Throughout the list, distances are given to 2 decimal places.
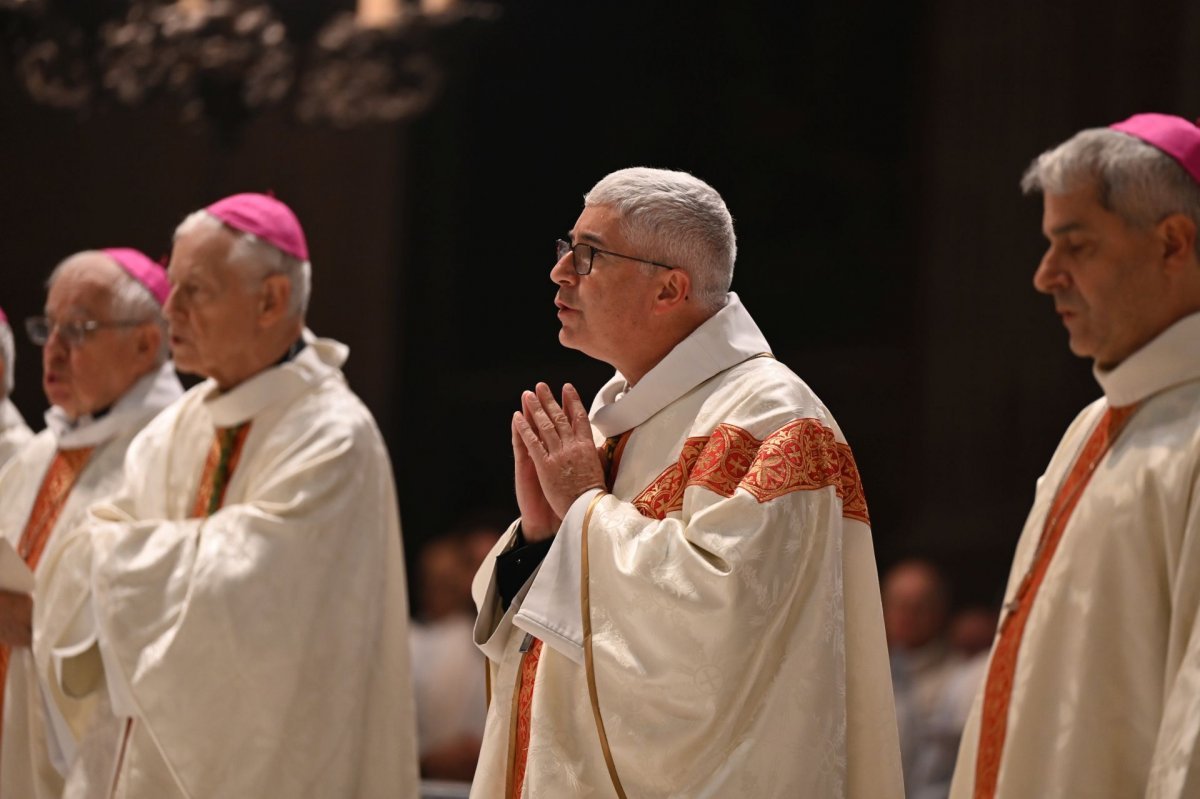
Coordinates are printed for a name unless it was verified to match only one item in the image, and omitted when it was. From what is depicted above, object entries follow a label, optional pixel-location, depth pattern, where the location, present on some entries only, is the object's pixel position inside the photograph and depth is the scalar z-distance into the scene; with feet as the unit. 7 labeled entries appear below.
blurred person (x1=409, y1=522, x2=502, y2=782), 58.85
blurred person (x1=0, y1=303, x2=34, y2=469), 41.24
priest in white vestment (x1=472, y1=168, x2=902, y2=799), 22.99
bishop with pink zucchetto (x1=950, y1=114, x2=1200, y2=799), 26.08
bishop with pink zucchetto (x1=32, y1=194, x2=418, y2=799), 30.99
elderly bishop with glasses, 36.99
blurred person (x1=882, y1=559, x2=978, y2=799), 54.95
